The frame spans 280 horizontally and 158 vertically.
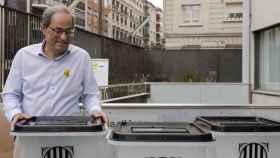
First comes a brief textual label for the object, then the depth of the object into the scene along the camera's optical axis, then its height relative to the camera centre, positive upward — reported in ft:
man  7.67 -0.08
